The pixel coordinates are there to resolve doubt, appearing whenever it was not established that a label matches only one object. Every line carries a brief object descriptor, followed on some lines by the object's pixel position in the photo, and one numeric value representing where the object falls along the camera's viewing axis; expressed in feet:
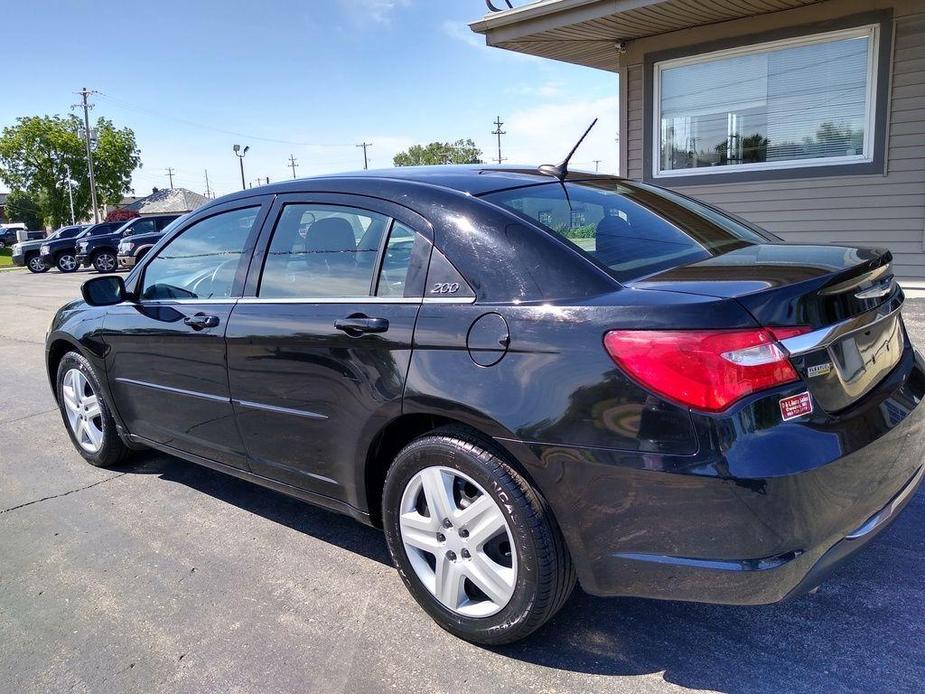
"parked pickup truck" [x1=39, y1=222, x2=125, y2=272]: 83.92
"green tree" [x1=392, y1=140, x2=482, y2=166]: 253.34
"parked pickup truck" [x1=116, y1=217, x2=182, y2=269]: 72.28
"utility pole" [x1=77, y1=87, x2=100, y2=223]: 187.01
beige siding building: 26.30
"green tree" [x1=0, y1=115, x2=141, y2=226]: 201.46
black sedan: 6.42
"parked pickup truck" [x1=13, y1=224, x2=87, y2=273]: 88.21
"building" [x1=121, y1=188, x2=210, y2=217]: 293.78
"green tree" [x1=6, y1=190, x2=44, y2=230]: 251.76
